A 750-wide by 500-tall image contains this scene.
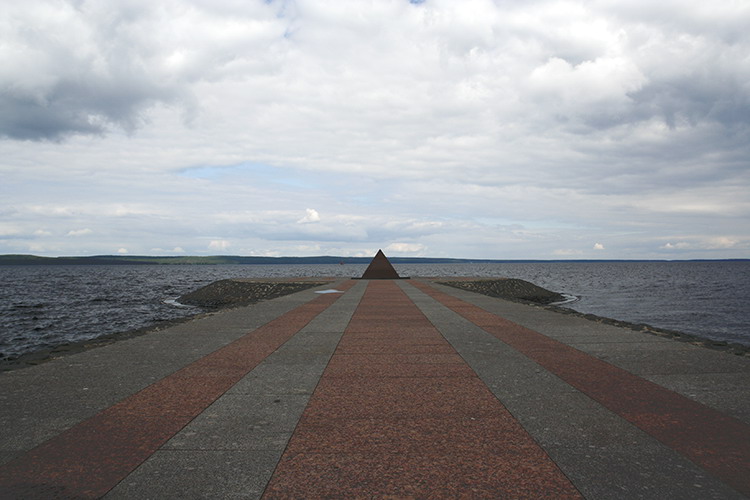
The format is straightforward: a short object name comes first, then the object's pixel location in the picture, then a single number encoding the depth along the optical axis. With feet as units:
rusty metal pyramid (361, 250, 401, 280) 146.00
